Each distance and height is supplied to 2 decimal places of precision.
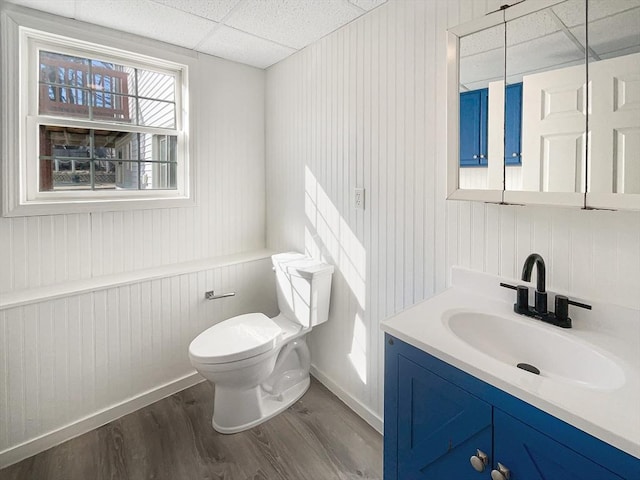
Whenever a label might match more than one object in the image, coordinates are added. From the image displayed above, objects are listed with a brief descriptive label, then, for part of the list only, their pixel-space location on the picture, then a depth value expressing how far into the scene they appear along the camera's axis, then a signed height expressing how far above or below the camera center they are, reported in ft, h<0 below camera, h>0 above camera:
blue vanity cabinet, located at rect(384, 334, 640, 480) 2.43 -1.65
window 6.10 +2.03
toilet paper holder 7.48 -1.38
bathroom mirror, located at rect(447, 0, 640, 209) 3.26 +1.37
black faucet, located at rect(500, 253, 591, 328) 3.76 -0.78
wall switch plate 6.25 +0.62
